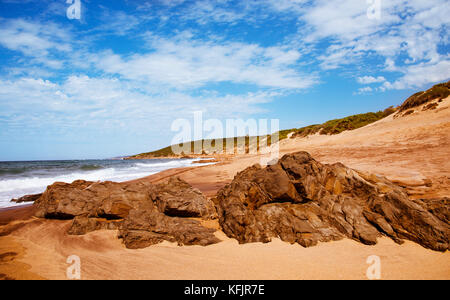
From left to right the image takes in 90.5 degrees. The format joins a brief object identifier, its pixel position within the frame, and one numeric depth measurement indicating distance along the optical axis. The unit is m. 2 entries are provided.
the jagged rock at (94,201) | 6.93
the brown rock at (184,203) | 6.59
